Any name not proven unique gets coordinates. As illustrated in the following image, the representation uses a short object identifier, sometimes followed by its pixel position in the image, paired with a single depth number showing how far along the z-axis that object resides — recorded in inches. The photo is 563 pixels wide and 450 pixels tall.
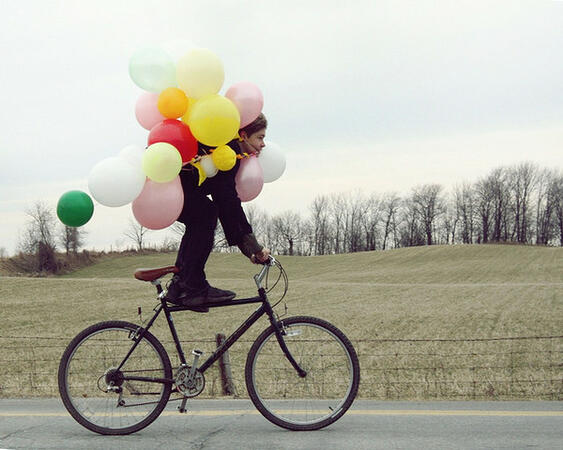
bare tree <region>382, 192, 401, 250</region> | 3902.6
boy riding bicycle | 162.9
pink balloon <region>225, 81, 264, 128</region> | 171.3
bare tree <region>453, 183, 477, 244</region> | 3784.5
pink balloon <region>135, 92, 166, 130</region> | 177.6
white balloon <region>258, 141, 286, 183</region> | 183.3
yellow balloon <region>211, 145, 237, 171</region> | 164.7
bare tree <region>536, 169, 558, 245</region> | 3609.7
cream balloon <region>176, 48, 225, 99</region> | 166.2
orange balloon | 168.2
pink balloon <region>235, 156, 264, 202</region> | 175.2
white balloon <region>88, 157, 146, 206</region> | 154.7
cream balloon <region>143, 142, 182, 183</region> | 155.6
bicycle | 161.0
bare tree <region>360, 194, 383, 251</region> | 3900.1
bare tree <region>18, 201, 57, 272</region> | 2751.0
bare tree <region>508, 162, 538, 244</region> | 3597.4
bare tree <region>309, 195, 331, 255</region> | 3949.3
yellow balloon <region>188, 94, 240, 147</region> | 161.2
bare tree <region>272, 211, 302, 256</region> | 3964.1
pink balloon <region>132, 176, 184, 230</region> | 161.3
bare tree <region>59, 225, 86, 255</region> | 2967.5
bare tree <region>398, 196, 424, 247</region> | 3828.7
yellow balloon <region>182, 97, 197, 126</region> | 171.0
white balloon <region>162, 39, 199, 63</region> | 173.8
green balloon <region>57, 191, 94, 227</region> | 155.4
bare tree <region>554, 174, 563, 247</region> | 3624.5
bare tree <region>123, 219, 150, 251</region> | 3349.9
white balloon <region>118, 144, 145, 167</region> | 160.6
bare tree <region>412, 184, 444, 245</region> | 3902.6
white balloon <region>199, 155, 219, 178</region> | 166.4
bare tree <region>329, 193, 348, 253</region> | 3932.1
